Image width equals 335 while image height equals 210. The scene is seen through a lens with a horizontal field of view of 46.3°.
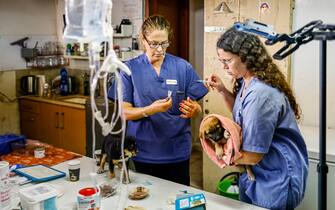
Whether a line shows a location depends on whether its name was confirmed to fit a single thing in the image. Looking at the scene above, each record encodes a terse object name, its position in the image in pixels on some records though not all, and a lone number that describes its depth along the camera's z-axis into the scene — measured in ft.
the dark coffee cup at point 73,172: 6.70
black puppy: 6.43
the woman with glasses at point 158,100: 7.48
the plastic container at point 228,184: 9.29
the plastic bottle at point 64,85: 15.87
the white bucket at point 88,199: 5.15
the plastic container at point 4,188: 5.25
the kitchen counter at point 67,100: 13.80
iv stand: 4.04
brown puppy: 5.50
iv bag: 3.32
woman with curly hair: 5.20
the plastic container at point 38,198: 5.02
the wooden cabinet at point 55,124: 13.85
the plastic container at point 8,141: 8.21
